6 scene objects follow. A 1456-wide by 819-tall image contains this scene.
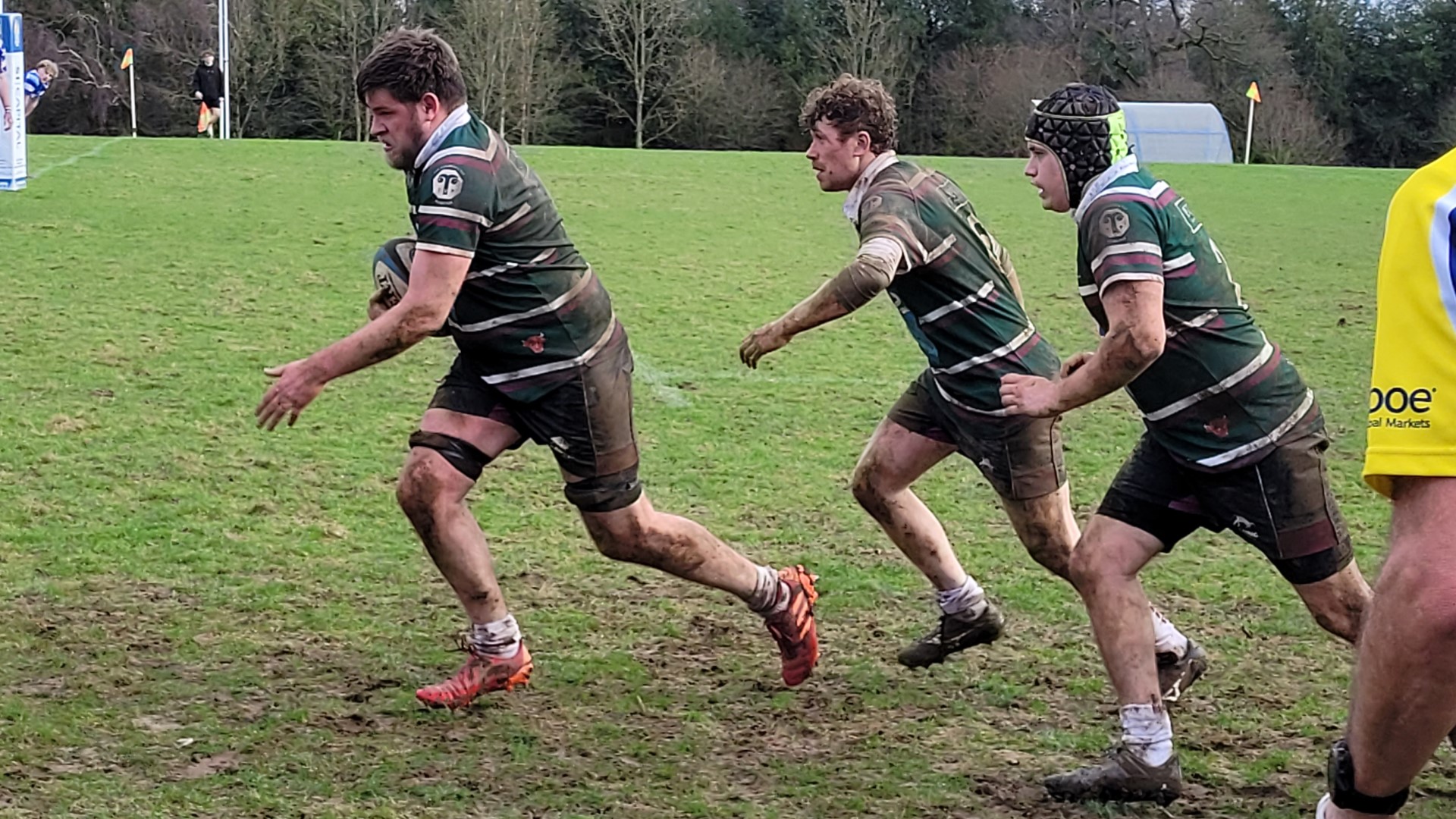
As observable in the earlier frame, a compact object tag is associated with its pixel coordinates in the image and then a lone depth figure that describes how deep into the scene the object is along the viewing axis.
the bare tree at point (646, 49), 47.84
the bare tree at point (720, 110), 47.84
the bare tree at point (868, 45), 50.47
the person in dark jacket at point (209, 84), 32.84
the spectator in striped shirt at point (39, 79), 22.44
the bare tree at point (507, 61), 45.88
